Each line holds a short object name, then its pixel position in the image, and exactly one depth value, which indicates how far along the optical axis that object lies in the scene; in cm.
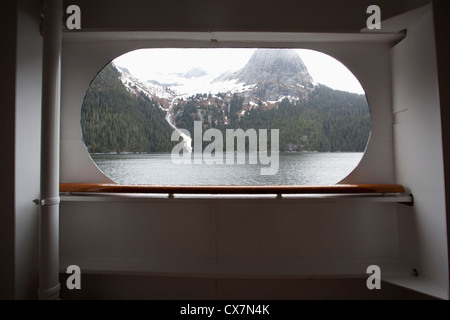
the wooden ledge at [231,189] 148
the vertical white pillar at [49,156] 129
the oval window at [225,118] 172
